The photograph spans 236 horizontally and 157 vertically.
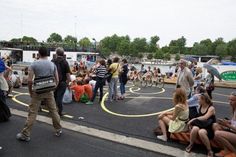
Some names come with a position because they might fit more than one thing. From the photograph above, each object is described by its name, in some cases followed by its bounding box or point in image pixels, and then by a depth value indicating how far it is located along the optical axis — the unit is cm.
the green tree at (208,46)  8739
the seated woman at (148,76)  1523
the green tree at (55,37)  10856
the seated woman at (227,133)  442
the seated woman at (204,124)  460
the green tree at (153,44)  8938
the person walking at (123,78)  991
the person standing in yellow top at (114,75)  900
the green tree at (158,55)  8769
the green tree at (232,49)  7796
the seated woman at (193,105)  550
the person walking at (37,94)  484
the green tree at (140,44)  8838
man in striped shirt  864
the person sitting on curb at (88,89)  913
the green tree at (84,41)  9501
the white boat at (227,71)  2002
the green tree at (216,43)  9012
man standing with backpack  648
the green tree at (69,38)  10796
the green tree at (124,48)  8800
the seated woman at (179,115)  518
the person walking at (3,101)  612
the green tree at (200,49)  8632
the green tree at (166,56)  8800
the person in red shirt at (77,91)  895
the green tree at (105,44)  9688
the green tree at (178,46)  9188
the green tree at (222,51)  8019
